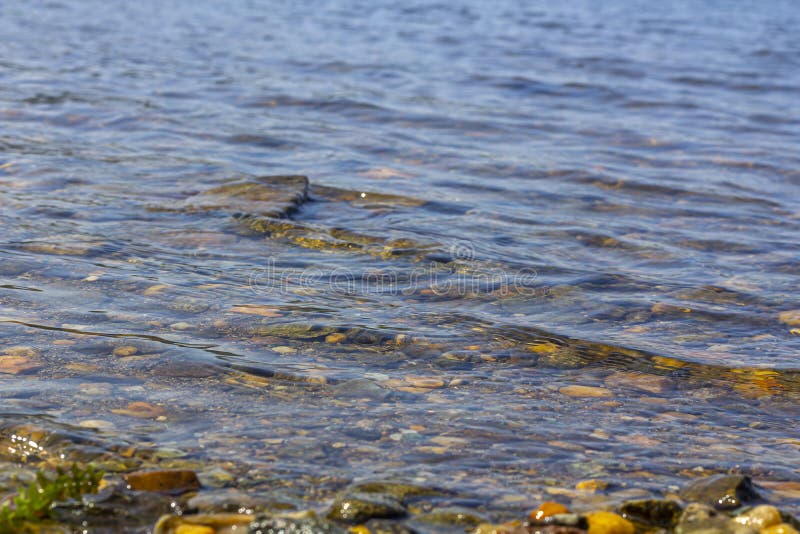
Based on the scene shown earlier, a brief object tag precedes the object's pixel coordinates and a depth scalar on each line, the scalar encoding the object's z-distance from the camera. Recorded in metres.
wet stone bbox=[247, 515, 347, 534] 2.86
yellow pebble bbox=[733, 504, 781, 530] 3.06
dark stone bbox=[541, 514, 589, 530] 3.07
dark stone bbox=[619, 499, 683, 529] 3.17
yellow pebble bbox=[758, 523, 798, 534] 2.99
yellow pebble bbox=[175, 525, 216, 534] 2.96
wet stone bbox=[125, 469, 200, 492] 3.26
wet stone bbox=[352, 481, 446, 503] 3.34
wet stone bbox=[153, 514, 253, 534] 2.97
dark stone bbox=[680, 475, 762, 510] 3.27
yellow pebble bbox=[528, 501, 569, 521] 3.15
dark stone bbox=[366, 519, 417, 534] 3.05
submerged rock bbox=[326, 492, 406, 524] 3.09
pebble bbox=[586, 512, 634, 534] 3.07
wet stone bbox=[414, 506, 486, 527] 3.19
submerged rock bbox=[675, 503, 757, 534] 3.02
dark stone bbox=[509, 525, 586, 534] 3.02
